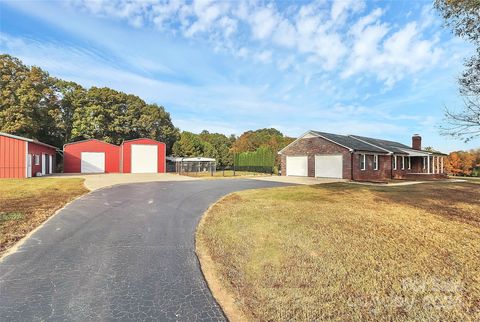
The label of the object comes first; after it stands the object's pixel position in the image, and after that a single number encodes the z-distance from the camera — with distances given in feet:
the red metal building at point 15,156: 65.21
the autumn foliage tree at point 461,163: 131.03
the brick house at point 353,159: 73.76
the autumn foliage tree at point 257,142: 157.79
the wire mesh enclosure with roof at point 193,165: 112.68
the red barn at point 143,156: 100.58
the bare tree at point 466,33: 23.49
